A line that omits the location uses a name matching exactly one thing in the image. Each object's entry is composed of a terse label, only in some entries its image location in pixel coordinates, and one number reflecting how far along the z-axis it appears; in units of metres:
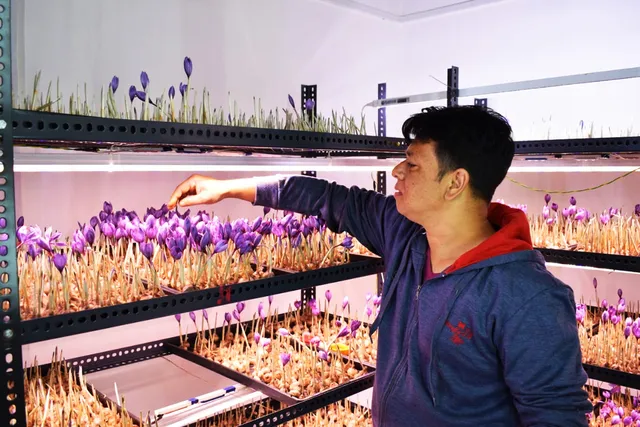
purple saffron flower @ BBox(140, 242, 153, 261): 1.46
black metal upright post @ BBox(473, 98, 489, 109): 3.62
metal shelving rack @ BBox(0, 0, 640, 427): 1.09
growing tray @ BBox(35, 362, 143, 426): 1.56
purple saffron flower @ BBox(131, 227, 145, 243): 1.51
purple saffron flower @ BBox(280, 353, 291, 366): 1.84
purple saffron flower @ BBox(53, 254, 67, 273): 1.29
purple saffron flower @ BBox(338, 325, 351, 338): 2.02
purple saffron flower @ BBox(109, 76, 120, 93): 1.48
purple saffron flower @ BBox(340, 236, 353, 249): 1.94
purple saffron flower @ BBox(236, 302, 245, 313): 2.10
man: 1.21
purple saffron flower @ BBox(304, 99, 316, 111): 2.17
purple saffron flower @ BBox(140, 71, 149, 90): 1.51
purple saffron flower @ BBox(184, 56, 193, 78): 1.60
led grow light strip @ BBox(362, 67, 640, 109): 2.43
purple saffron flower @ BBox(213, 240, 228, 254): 1.54
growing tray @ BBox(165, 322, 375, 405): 1.77
